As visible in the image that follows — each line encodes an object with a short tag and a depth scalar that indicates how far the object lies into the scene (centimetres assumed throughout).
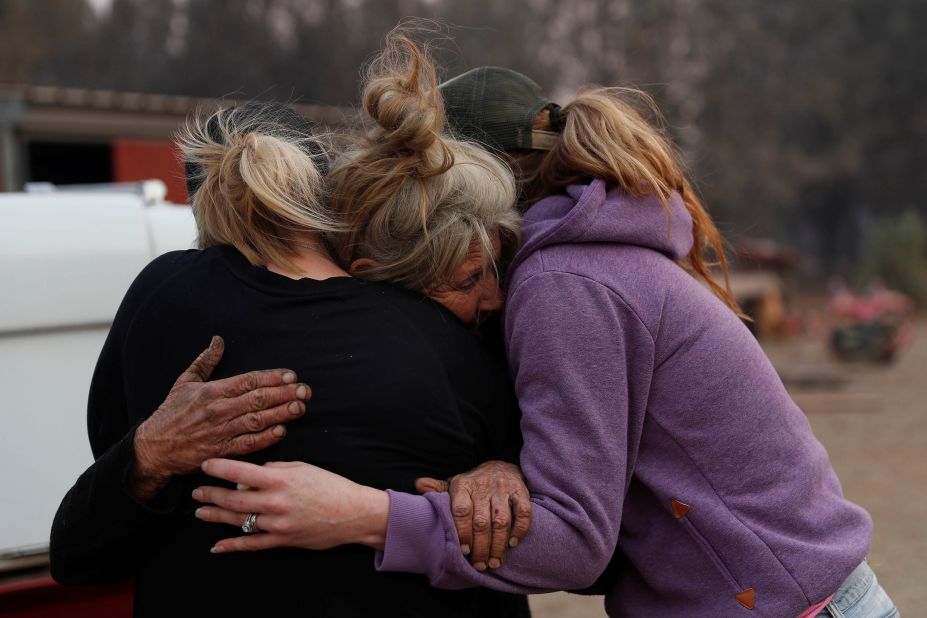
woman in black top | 295
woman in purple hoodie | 295
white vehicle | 323
